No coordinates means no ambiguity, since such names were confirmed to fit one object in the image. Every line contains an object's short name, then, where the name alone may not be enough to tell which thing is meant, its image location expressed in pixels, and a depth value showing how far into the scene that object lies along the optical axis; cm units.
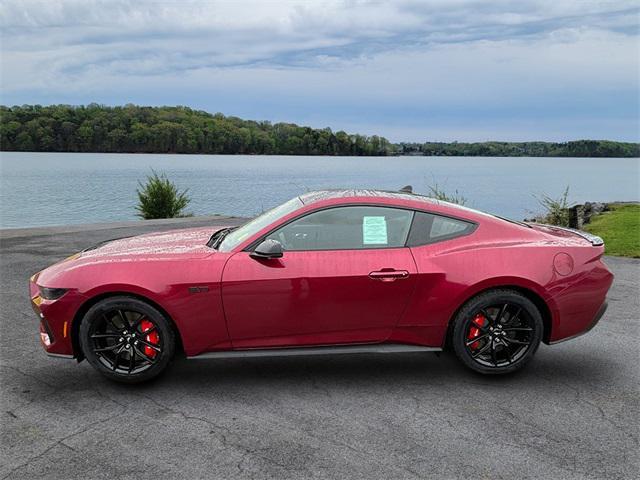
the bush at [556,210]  1413
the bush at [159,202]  1866
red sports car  421
